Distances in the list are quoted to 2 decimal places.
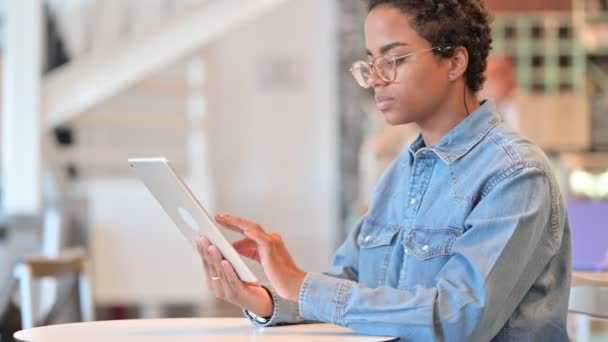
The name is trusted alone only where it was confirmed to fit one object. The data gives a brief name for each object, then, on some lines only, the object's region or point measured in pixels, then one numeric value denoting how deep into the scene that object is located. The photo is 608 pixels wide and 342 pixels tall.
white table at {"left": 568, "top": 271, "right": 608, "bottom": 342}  2.52
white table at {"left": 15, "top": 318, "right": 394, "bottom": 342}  2.19
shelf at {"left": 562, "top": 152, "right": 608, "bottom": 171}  7.95
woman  2.19
